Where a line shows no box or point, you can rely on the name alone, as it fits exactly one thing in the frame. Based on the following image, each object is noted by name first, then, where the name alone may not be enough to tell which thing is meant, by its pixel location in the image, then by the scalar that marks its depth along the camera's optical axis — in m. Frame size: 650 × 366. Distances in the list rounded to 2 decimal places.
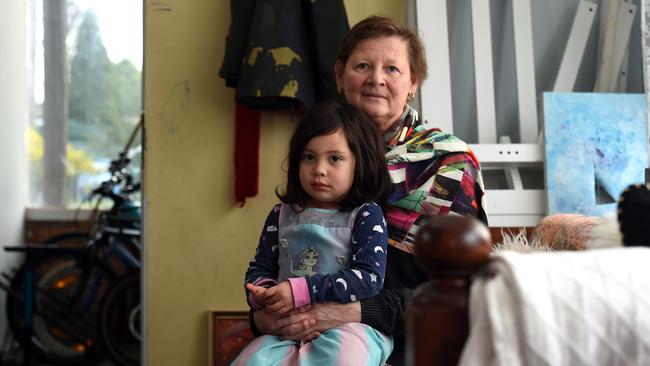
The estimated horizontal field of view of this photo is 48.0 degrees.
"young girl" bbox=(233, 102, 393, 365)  1.44
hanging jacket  2.57
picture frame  2.84
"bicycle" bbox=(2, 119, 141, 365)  4.07
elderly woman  1.50
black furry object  1.08
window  4.64
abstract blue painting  2.44
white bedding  0.74
